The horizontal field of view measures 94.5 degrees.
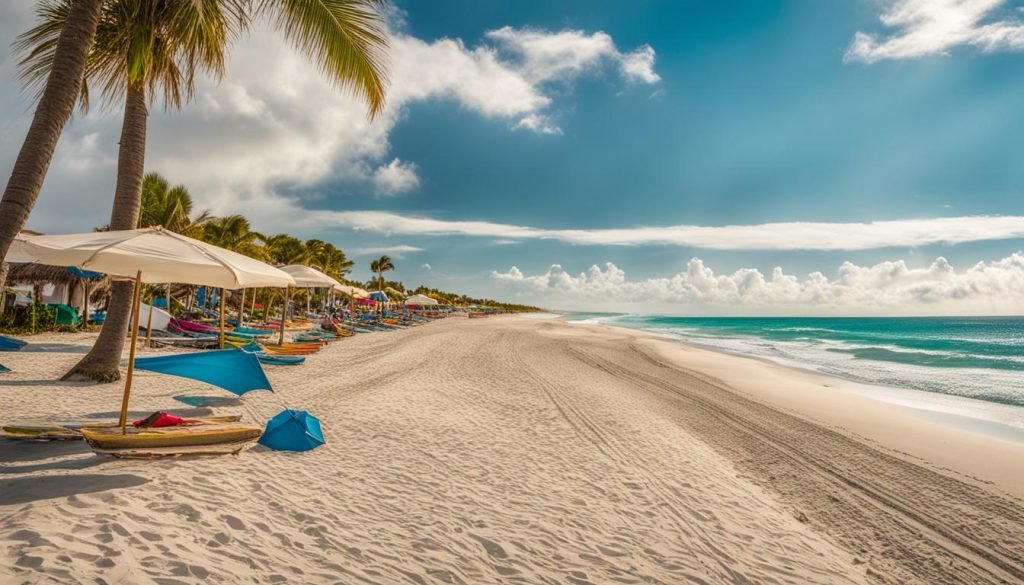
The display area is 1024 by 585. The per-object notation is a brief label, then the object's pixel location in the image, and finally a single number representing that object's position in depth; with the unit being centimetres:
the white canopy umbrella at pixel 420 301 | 4475
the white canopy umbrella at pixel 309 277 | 1651
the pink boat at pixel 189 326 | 1850
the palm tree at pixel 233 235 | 2808
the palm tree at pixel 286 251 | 3739
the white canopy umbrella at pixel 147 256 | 481
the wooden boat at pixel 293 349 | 1451
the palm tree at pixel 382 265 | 7088
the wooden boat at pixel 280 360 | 1296
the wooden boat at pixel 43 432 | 507
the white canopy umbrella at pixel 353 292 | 2286
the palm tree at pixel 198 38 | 592
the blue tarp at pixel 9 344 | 1177
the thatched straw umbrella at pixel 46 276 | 1900
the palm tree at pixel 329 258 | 4372
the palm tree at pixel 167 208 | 2391
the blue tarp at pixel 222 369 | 529
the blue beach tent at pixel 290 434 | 602
